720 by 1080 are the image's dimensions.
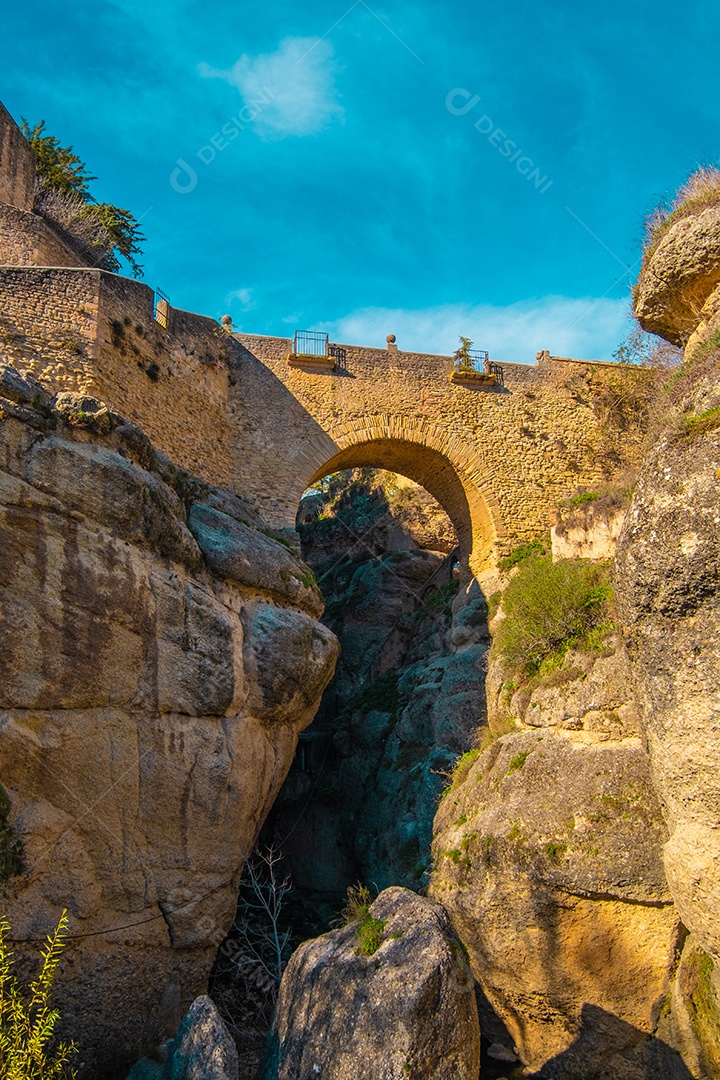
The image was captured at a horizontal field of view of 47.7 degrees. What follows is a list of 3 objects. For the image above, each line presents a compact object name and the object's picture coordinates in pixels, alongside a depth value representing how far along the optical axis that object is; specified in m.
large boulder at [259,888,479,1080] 7.62
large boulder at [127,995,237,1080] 8.07
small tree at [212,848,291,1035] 12.81
